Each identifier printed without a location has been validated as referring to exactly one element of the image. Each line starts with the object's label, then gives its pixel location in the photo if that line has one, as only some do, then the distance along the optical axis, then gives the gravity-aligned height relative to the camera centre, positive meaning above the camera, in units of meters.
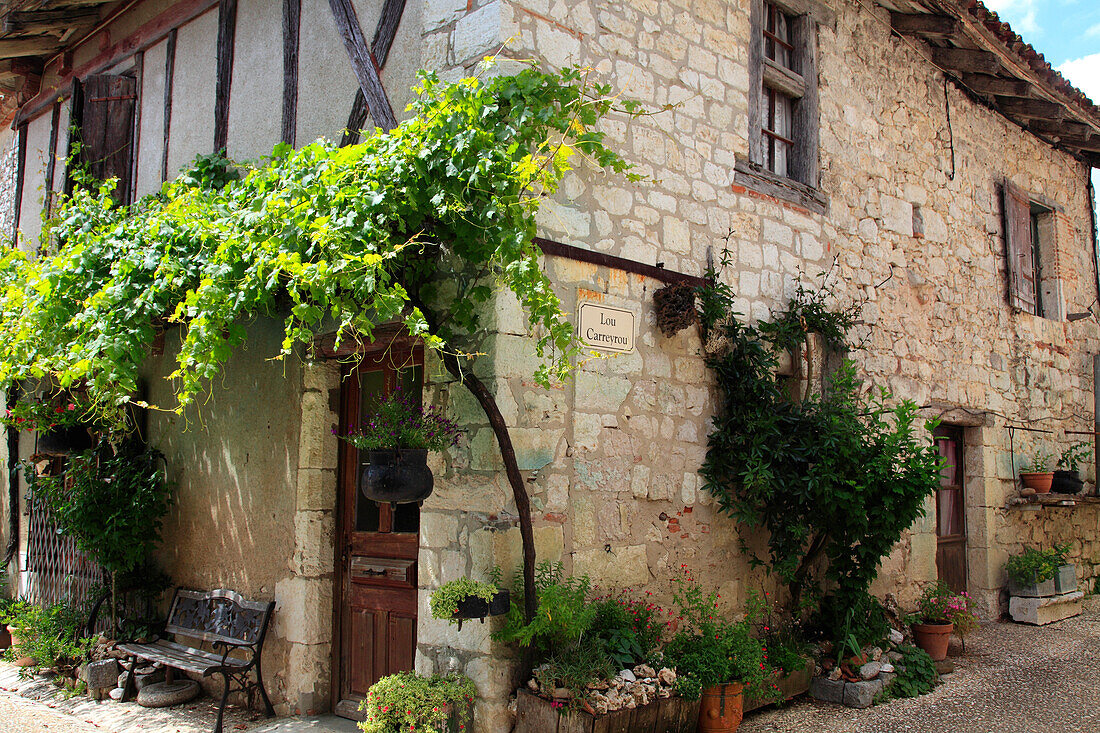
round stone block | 4.70 -1.39
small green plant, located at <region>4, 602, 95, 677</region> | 5.25 -1.25
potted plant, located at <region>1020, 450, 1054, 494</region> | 7.00 -0.17
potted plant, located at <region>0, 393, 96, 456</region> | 5.45 +0.17
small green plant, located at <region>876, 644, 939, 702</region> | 4.58 -1.24
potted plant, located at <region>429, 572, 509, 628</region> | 3.36 -0.60
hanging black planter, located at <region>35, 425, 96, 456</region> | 5.82 +0.05
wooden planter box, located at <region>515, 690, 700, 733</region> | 3.26 -1.07
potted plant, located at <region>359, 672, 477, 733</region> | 3.34 -1.02
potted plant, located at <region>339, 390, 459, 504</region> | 3.50 +0.01
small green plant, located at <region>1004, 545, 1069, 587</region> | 6.60 -0.87
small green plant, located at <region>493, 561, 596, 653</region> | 3.43 -0.69
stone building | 3.93 +1.21
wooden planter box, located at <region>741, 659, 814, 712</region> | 4.28 -1.24
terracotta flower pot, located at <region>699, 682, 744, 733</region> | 3.79 -1.16
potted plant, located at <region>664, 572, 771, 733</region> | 3.79 -0.98
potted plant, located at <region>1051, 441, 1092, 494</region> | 7.19 -0.13
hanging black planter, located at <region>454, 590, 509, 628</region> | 3.37 -0.63
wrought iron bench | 4.35 -1.03
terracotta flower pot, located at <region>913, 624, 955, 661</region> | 5.16 -1.13
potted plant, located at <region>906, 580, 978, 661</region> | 5.18 -1.05
